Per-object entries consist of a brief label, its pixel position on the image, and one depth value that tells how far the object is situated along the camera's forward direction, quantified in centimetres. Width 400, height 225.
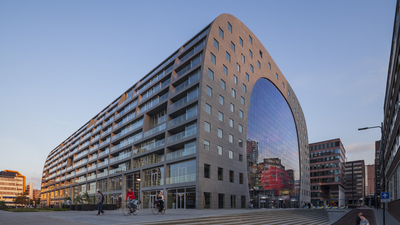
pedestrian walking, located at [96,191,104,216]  2185
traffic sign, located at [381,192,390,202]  1812
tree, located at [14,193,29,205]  10420
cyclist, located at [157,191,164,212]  2178
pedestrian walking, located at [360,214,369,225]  1536
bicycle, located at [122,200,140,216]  2097
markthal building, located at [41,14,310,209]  3878
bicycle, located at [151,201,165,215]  2170
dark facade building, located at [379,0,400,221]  2261
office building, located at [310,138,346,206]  11014
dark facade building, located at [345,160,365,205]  18388
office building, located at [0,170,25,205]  18362
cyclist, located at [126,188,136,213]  2066
